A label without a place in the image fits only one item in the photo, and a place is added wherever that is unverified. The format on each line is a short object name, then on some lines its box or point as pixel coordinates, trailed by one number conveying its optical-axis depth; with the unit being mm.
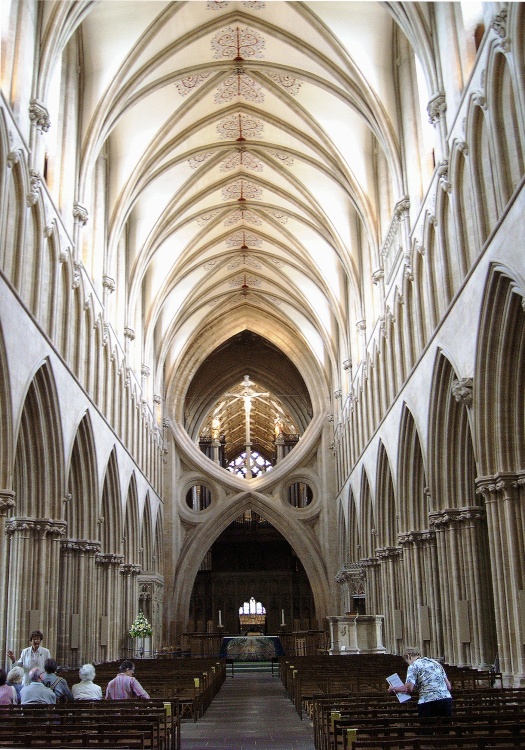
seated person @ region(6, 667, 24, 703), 10641
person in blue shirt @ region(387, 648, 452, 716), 8391
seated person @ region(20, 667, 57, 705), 9922
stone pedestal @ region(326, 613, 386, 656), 25594
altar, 35375
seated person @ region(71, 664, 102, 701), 10570
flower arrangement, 28250
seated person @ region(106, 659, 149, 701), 10860
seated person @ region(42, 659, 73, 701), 10352
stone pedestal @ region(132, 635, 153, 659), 30297
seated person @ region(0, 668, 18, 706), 9719
